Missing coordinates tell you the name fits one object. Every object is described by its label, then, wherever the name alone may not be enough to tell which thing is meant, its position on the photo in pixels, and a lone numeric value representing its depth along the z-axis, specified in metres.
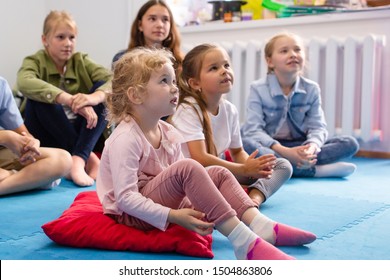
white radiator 5.97
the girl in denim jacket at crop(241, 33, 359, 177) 5.42
